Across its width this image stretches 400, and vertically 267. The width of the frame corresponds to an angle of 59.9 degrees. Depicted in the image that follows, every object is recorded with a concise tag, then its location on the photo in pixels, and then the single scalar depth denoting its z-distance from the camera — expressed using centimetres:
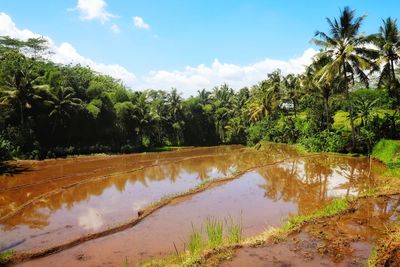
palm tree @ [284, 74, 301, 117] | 4284
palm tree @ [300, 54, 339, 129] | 3181
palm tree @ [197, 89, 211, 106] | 6359
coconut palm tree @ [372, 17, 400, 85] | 2683
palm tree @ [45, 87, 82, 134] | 3659
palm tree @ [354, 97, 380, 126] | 2730
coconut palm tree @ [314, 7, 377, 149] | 2448
